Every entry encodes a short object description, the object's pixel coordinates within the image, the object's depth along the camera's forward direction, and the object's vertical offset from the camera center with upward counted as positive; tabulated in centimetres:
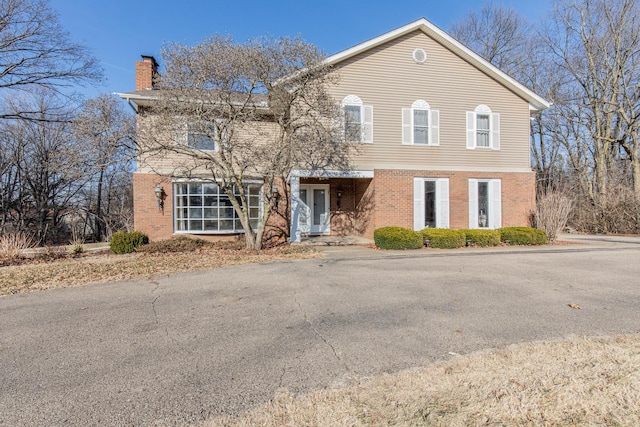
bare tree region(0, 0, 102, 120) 1570 +795
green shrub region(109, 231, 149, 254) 1085 -97
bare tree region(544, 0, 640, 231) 1893 +687
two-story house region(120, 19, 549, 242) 1320 +248
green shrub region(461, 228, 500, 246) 1175 -101
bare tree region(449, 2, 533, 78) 2594 +1316
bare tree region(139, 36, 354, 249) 887 +302
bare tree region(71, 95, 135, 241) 927 +223
